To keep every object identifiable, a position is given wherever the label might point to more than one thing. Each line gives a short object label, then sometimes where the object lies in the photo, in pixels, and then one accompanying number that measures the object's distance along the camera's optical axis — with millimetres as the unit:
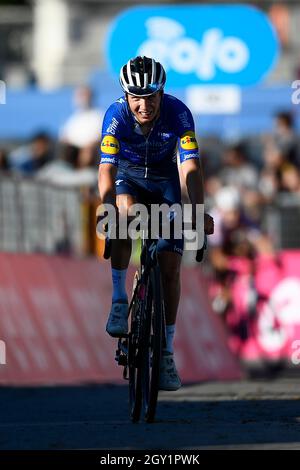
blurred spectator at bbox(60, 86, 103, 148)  17422
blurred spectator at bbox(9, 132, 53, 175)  16953
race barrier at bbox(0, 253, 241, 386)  12188
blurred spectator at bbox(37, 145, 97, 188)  16109
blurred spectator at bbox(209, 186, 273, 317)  16266
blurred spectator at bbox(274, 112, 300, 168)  17234
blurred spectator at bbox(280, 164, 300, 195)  16938
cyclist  8328
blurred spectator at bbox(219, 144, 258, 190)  17172
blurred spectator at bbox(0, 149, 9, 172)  15820
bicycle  7984
